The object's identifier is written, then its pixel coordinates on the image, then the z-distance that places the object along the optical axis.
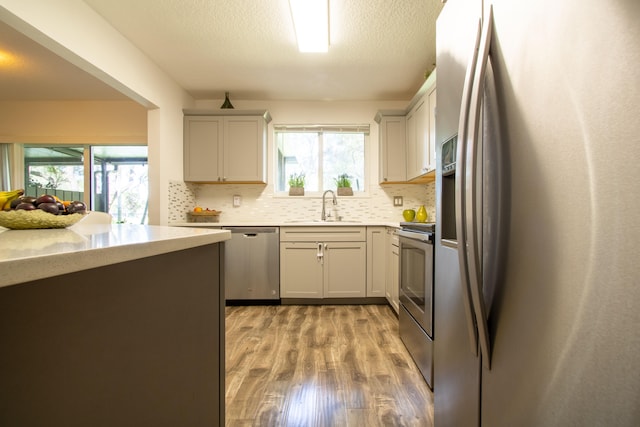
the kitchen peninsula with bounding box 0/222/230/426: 0.51
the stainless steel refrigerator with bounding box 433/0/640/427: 0.43
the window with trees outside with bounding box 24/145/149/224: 4.24
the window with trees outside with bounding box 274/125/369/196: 4.02
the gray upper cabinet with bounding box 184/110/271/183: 3.66
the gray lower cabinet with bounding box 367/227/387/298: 3.30
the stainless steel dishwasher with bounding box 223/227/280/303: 3.32
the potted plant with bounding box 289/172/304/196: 3.95
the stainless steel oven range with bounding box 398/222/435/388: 1.64
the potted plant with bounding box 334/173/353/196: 3.93
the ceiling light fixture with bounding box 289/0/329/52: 2.16
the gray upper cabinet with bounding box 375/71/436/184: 2.74
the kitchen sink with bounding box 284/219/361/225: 3.91
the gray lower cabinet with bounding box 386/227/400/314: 2.80
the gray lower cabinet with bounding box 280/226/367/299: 3.30
